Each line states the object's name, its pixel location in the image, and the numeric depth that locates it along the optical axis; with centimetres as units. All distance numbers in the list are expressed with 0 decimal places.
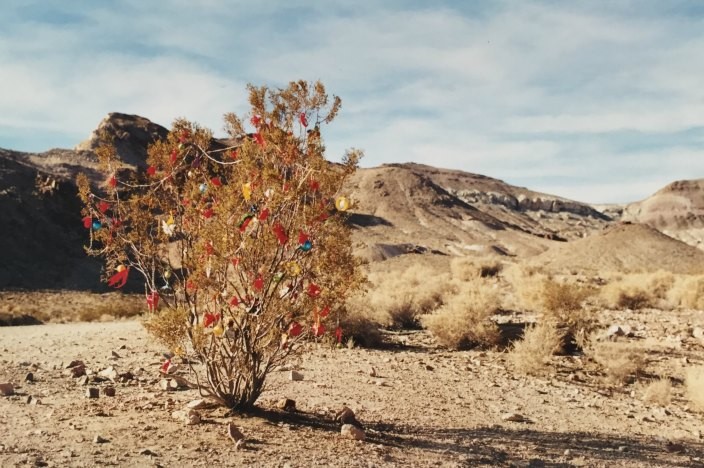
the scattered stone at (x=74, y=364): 1037
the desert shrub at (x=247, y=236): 680
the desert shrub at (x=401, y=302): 1724
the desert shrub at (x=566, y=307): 1509
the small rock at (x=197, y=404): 755
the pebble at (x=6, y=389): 812
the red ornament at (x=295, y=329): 709
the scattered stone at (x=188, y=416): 689
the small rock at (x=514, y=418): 848
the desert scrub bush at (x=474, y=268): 3256
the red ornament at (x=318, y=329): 702
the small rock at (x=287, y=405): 800
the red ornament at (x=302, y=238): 671
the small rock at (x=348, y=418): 732
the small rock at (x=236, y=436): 611
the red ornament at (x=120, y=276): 688
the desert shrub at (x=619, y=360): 1112
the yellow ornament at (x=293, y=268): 662
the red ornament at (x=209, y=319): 638
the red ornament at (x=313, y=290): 684
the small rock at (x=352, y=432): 674
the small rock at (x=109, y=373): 959
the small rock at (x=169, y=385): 899
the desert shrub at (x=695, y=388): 951
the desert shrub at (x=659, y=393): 985
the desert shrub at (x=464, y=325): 1434
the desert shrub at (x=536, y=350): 1175
